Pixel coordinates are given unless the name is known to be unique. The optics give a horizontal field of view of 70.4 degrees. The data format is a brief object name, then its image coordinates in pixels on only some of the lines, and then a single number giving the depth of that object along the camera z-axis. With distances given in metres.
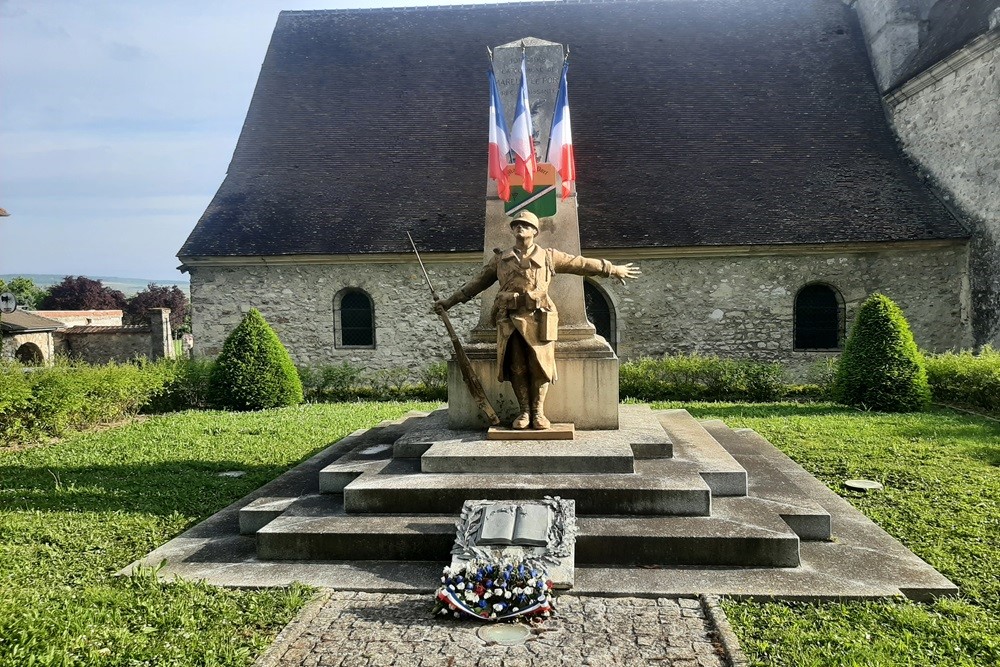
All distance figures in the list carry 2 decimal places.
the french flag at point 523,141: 6.23
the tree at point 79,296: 45.75
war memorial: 4.46
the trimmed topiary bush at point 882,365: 10.99
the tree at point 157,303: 43.34
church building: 14.38
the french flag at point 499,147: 6.39
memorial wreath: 3.96
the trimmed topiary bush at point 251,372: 12.55
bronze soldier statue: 5.61
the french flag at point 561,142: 6.44
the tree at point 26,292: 49.59
